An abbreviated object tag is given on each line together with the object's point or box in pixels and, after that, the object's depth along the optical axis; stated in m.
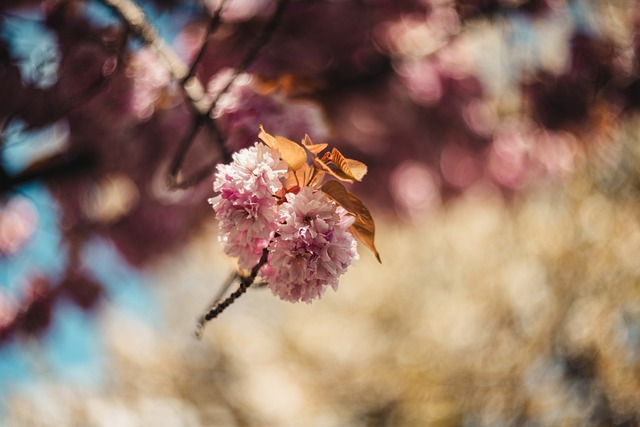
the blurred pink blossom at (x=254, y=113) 1.02
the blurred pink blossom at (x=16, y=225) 1.95
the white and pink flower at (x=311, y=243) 0.81
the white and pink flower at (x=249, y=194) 0.81
